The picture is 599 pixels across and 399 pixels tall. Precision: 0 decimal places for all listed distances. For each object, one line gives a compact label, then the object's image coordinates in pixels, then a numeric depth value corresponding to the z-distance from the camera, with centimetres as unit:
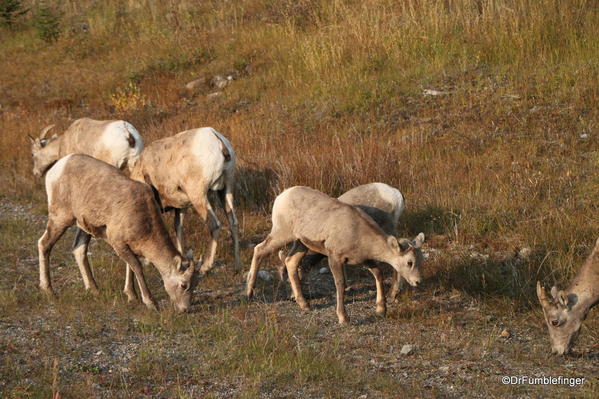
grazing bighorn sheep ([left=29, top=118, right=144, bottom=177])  2081
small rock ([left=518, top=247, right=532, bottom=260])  1755
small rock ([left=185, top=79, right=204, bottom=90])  3591
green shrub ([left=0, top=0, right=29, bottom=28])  4819
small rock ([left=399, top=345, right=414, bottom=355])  1337
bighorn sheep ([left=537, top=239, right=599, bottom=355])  1354
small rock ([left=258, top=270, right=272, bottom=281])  1795
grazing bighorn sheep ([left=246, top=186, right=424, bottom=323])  1489
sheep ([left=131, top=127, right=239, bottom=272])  1820
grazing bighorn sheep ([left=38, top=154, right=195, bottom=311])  1529
